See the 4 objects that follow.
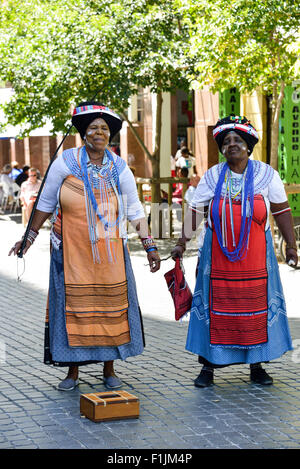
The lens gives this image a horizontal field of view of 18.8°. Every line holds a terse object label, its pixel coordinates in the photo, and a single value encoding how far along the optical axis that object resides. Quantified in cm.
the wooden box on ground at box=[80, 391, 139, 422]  550
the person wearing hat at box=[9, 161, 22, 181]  2653
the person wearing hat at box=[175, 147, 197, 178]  2294
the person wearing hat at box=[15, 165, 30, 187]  2419
